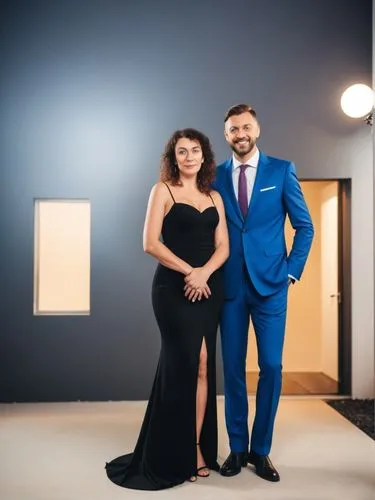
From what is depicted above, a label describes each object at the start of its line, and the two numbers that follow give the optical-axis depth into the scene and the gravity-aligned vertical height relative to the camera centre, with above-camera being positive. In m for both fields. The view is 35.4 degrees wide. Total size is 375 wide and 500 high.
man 3.04 -0.05
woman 2.94 -0.26
